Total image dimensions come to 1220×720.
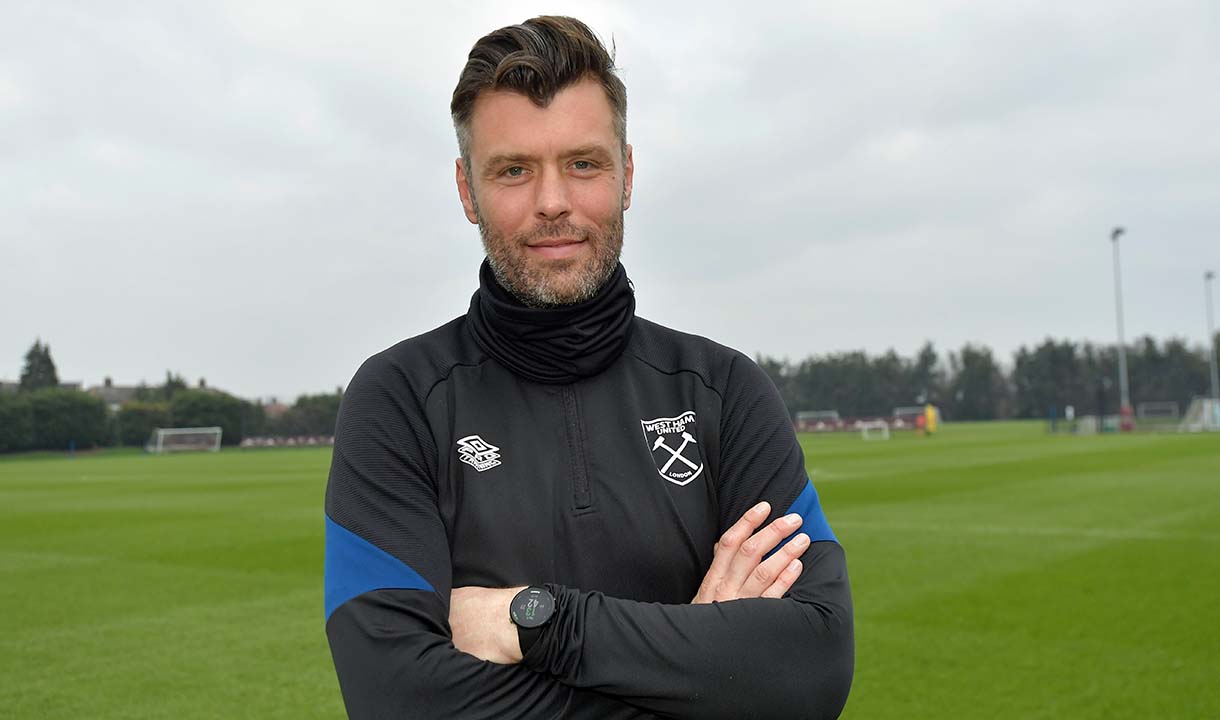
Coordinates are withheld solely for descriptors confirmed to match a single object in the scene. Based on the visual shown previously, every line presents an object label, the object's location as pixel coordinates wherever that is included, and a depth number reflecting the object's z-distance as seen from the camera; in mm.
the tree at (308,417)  77625
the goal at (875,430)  61438
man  2080
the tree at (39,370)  92625
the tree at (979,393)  103375
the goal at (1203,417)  54812
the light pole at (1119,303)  55781
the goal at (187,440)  71688
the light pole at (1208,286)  72688
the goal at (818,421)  78212
